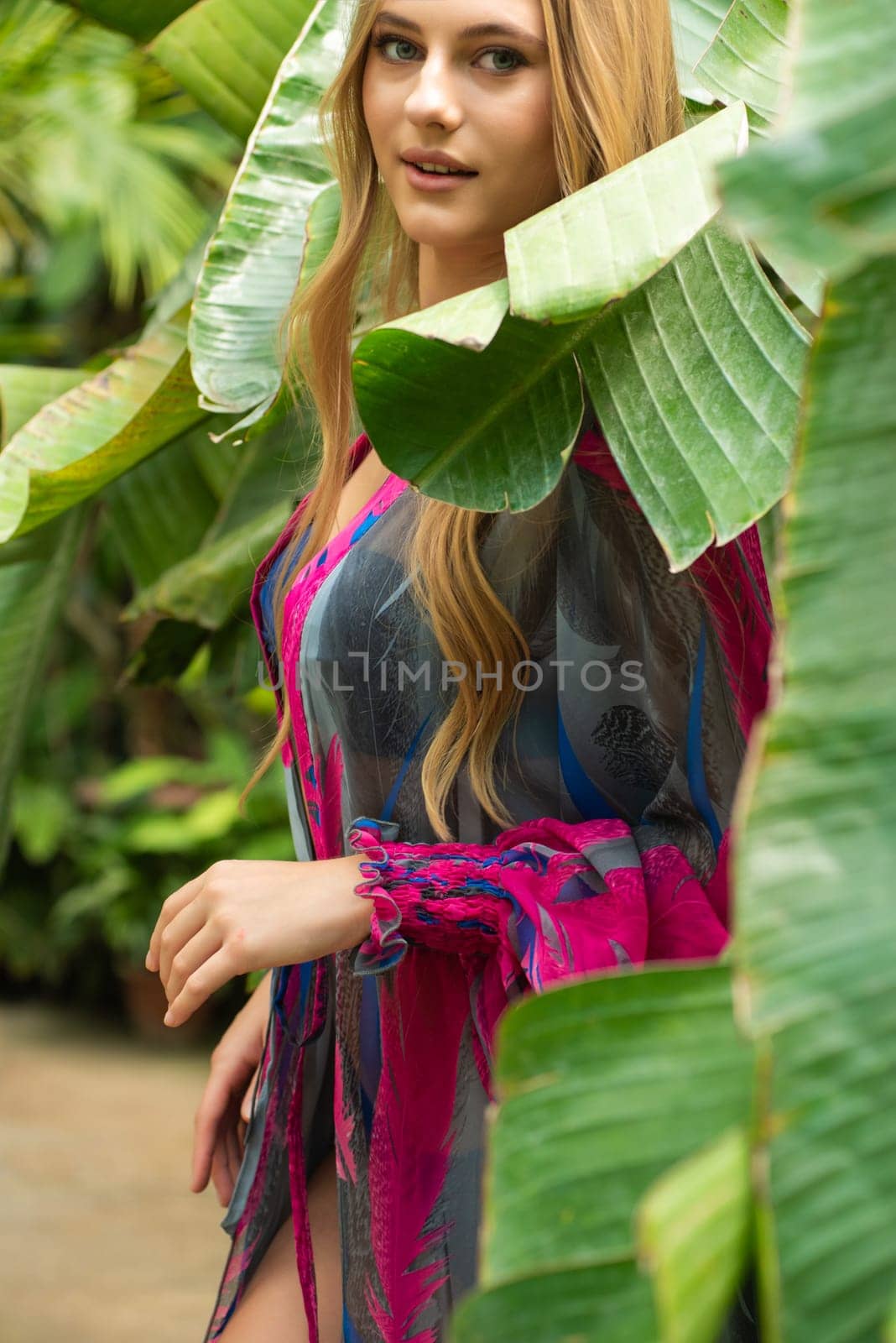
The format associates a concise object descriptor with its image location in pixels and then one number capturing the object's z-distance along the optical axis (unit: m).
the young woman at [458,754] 2.82
